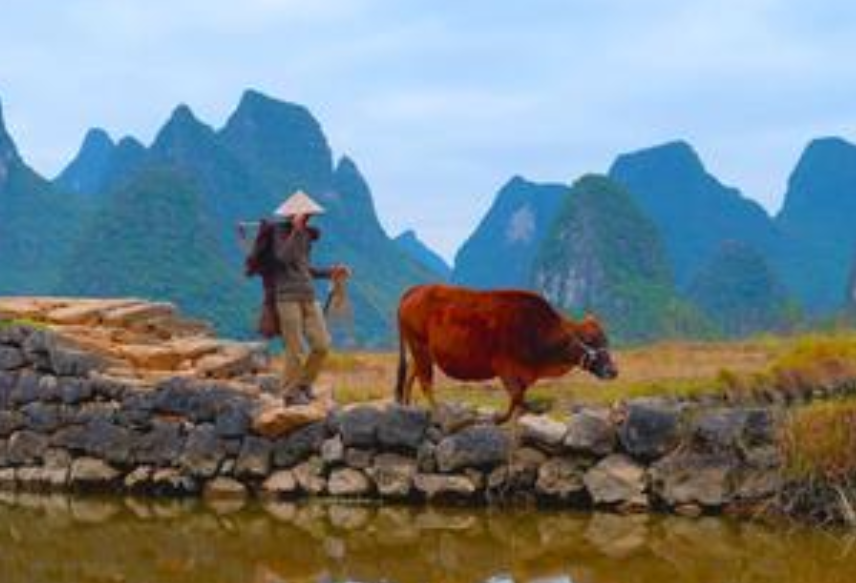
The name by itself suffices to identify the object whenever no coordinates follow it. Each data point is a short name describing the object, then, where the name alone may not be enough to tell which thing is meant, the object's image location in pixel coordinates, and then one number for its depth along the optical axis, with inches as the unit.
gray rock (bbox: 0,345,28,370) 458.6
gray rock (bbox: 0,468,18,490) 443.4
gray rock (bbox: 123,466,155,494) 419.9
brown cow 384.8
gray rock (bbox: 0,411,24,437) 451.5
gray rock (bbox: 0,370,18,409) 457.1
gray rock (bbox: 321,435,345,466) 392.2
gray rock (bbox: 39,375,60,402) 444.5
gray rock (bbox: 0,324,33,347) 459.8
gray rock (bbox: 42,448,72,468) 437.4
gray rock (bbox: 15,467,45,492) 437.7
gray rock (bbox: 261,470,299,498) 400.8
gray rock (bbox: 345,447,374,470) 389.7
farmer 418.3
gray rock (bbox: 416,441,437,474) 380.8
